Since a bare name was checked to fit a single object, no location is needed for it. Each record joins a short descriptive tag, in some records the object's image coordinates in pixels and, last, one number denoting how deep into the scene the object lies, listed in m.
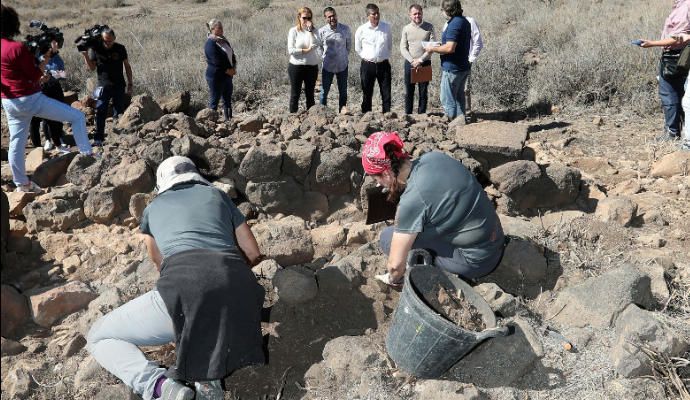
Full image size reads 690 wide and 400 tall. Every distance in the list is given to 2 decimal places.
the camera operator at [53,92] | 6.54
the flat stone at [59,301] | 3.67
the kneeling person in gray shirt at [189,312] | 2.79
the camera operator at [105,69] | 6.52
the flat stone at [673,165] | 5.46
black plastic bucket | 2.84
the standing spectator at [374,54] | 7.17
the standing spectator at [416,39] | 6.93
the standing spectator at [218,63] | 6.97
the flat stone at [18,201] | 4.89
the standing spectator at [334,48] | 7.31
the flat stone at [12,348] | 3.40
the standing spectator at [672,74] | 5.73
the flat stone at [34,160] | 5.66
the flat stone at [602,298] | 3.42
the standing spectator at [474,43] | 7.15
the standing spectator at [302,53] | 7.06
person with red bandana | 3.23
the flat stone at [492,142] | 5.57
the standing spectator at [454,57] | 6.24
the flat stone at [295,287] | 3.62
